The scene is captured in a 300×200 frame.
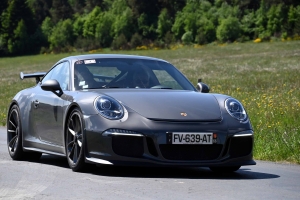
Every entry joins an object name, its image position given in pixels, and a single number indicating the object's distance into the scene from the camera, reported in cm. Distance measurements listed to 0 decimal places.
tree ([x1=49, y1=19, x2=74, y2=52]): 15775
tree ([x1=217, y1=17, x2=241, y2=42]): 13150
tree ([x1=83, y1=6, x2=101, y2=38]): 16900
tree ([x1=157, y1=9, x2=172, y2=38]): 15662
